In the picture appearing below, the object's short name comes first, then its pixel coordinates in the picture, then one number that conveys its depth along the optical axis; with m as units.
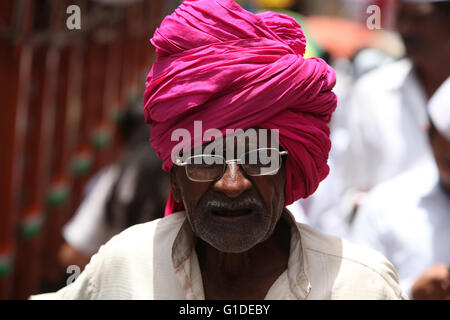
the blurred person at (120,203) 7.66
